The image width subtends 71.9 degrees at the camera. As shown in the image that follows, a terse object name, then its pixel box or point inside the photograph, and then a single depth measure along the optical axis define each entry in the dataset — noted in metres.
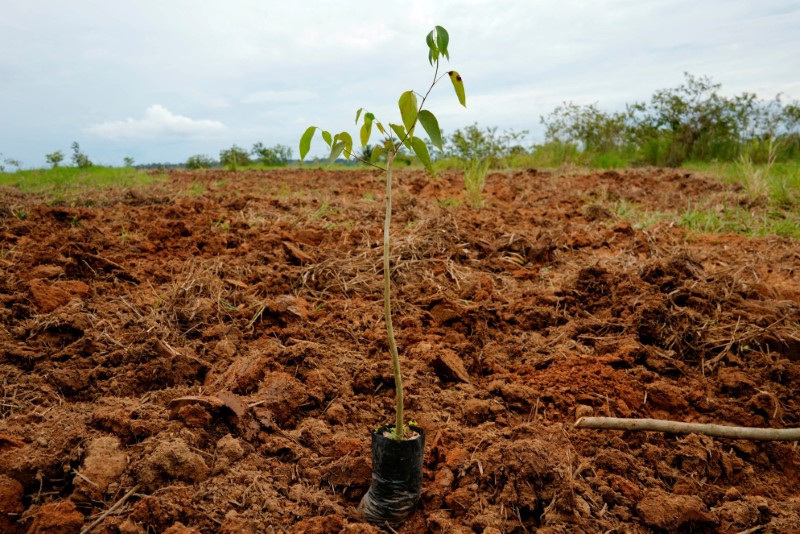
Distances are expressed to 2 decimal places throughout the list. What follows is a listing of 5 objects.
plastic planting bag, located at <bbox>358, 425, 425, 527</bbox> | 1.33
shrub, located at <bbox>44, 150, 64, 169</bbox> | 11.51
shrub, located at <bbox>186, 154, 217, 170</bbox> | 13.62
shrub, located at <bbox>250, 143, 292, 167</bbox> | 14.56
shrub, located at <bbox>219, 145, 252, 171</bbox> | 14.36
